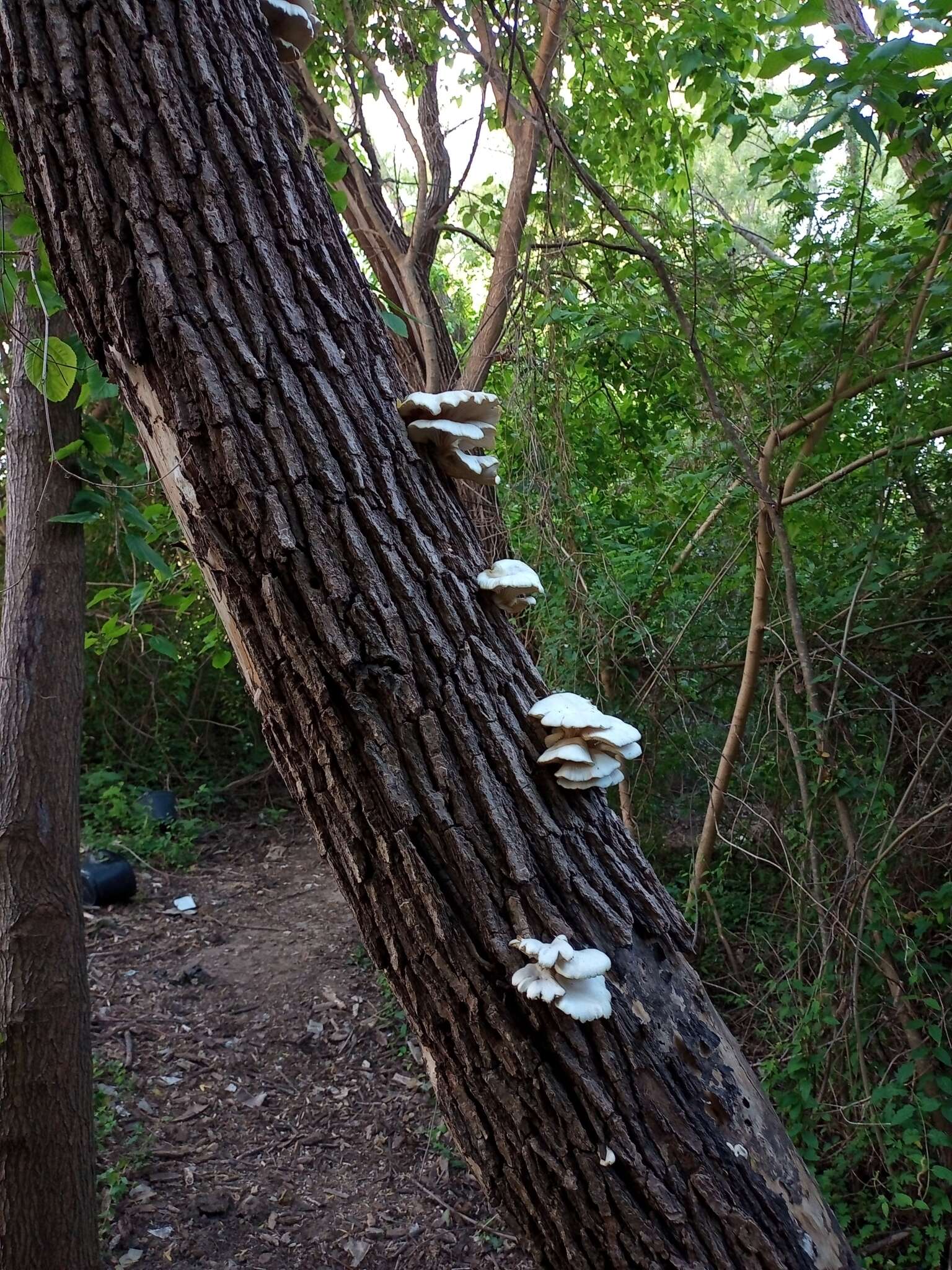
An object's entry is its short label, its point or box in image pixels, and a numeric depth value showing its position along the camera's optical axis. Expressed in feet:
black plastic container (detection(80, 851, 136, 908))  16.19
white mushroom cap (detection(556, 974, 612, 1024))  3.66
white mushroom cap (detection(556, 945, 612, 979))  3.67
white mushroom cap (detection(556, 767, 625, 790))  4.15
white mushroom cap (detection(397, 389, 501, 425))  4.28
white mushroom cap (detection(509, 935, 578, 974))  3.66
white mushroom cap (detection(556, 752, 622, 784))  4.13
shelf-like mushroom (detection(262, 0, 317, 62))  4.74
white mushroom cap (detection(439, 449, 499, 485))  4.42
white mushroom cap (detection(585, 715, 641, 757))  4.03
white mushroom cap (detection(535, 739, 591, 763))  4.05
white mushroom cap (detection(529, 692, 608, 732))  4.03
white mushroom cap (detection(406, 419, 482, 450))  4.29
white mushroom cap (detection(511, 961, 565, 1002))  3.66
